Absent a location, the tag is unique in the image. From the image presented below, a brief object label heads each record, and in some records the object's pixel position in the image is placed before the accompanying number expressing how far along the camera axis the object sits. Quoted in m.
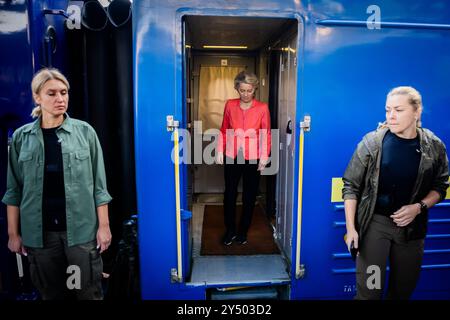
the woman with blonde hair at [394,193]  1.89
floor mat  3.28
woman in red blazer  3.14
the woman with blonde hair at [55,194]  1.81
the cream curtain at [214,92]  4.85
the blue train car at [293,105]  2.36
